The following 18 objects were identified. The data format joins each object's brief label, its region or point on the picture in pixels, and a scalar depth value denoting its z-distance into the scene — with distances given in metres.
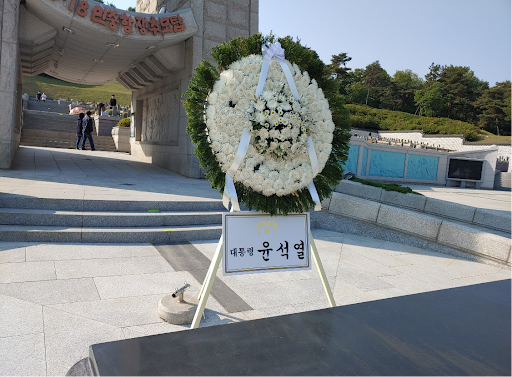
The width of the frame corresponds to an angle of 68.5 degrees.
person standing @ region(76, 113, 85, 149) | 18.71
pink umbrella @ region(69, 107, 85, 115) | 33.74
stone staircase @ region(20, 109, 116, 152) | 20.98
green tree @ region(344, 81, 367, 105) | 62.18
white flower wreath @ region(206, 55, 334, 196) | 2.82
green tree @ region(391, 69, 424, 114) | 65.75
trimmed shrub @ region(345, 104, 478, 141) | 43.31
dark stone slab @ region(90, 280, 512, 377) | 1.38
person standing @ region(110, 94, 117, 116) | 27.30
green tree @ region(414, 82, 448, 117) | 57.75
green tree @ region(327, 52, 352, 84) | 69.81
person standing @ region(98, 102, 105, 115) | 27.93
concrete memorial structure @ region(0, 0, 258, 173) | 9.47
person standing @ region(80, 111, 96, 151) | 18.48
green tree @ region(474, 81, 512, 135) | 50.72
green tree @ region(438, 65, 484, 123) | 58.44
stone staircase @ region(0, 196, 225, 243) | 5.82
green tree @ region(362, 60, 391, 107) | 66.75
